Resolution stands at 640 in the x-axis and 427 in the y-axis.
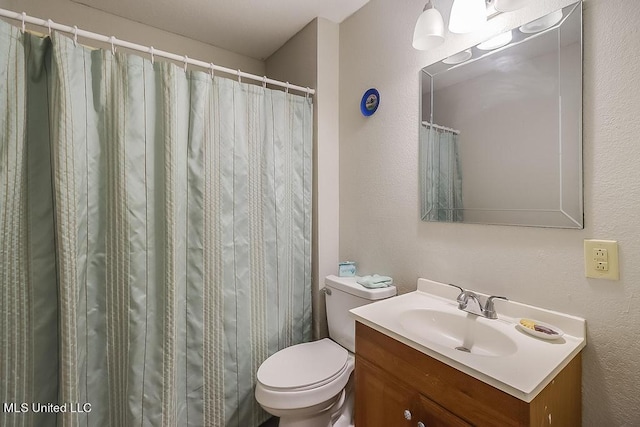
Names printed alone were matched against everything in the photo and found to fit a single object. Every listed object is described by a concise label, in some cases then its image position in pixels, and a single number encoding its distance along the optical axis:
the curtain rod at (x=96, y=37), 1.04
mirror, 0.93
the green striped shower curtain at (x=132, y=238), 1.08
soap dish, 0.90
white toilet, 1.23
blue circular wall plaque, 1.58
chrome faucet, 1.06
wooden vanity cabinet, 0.72
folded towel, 1.44
